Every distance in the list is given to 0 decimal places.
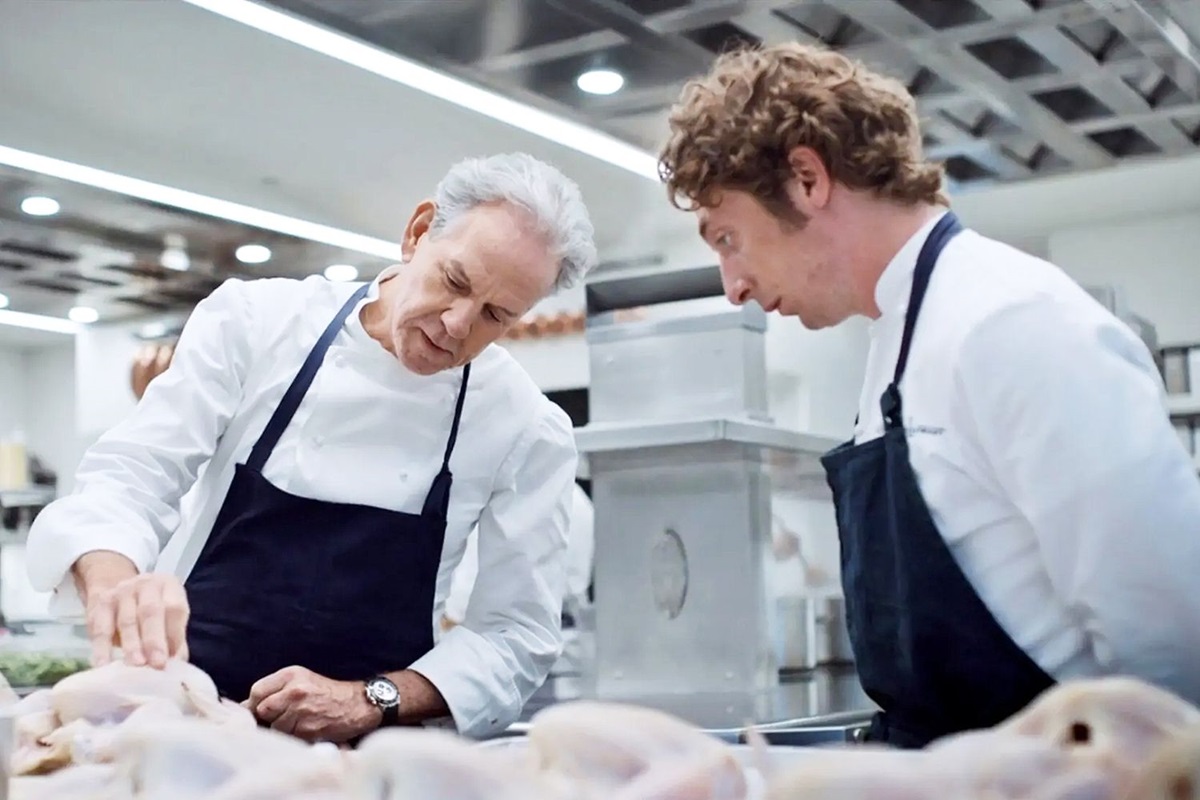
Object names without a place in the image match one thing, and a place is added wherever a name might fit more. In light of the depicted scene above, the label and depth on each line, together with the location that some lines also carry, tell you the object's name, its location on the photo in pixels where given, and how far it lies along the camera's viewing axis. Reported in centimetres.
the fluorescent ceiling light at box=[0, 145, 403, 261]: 427
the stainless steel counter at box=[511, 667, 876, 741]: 156
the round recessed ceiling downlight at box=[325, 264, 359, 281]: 601
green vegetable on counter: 176
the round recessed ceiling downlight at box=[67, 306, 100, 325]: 669
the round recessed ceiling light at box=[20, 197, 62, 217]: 456
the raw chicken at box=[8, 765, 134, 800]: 52
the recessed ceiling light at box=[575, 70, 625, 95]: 267
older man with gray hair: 147
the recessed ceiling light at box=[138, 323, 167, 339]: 553
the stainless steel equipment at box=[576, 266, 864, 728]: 207
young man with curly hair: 101
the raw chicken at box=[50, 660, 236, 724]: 83
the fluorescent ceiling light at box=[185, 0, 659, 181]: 288
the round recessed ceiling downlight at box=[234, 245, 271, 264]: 561
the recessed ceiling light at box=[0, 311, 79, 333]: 709
